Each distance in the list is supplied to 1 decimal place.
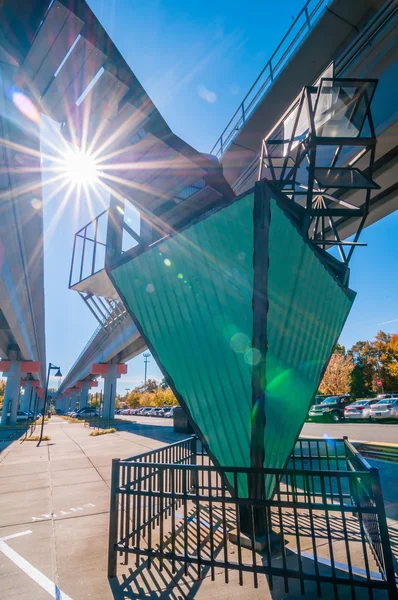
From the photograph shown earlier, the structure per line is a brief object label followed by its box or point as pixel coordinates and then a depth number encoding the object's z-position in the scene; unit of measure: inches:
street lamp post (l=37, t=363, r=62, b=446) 669.5
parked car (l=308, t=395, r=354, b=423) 888.3
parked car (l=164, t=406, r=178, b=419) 1539.0
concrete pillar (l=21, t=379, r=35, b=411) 1951.6
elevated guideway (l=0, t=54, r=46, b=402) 285.3
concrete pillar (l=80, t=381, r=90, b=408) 2092.0
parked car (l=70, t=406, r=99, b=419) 1634.7
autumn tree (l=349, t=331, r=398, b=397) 1465.2
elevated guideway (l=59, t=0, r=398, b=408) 264.2
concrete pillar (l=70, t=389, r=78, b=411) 2895.2
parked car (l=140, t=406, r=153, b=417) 1864.7
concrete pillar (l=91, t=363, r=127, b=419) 1277.1
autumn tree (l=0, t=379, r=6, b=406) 3395.7
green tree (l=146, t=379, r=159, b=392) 3950.5
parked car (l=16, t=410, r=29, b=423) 1232.7
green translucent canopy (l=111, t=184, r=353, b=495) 156.8
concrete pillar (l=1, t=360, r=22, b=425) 1059.9
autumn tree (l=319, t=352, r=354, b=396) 1518.2
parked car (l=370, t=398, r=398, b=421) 777.6
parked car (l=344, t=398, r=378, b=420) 833.2
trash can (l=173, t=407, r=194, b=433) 627.2
